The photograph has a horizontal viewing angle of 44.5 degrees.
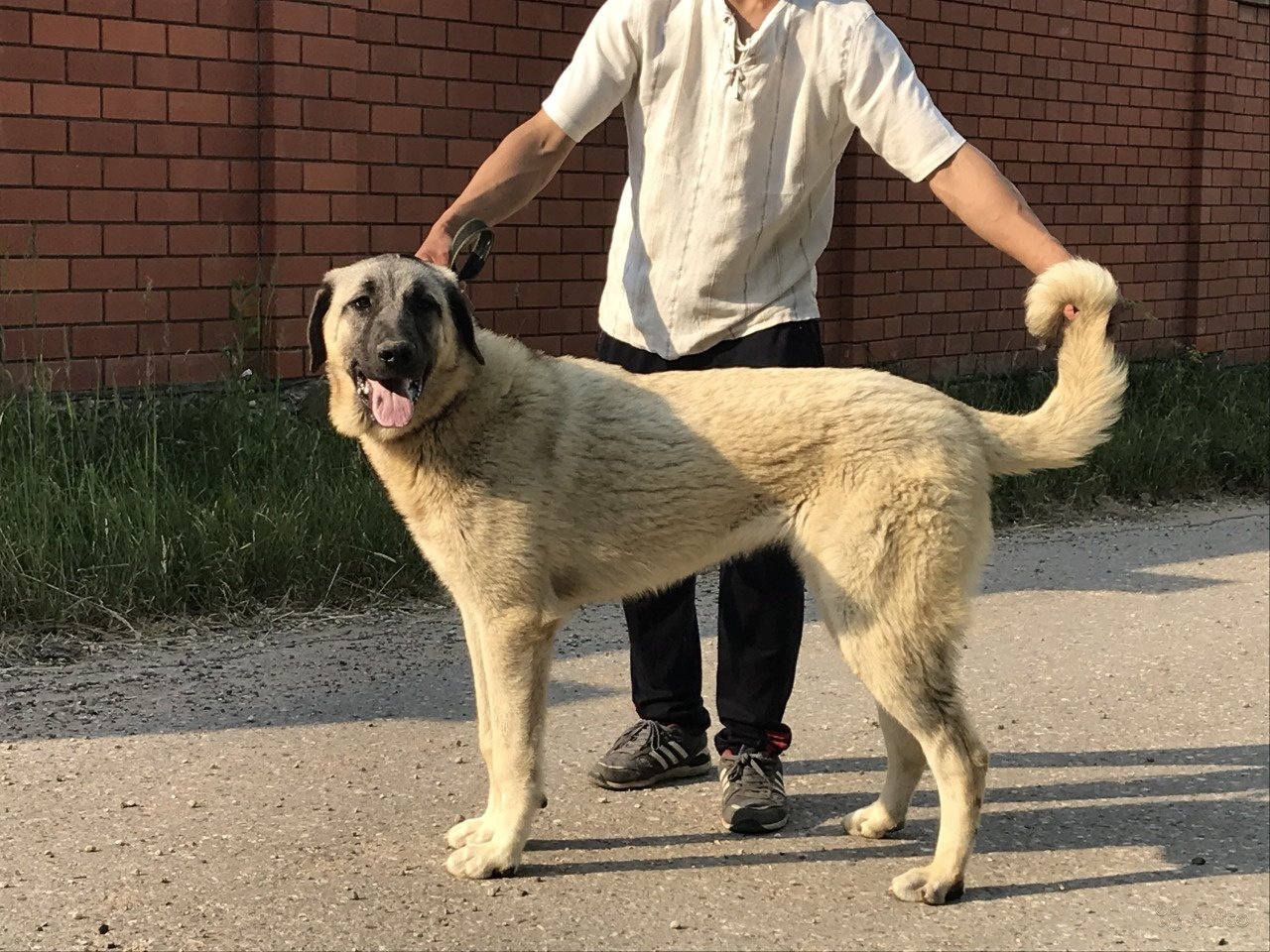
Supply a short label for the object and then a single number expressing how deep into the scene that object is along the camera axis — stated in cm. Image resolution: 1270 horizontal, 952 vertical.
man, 407
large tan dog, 366
